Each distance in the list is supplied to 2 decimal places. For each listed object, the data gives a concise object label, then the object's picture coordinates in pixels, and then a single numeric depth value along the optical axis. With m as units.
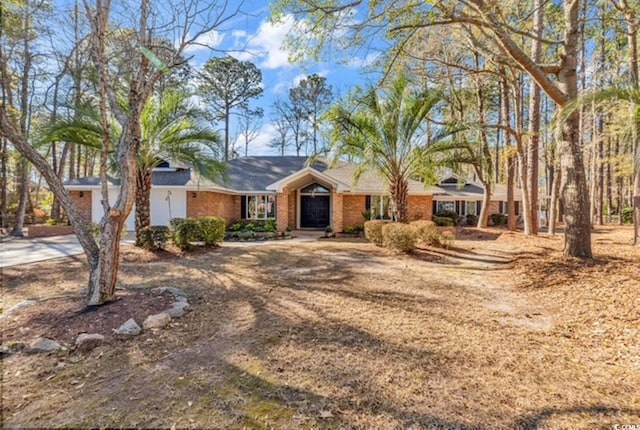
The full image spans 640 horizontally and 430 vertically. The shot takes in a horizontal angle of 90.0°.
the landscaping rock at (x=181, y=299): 5.66
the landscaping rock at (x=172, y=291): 5.99
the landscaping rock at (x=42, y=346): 3.81
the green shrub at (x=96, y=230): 8.30
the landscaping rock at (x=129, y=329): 4.30
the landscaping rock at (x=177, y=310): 5.01
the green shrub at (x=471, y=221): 22.41
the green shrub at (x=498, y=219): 22.30
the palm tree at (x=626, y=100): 5.60
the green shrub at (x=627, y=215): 24.72
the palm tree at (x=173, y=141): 10.62
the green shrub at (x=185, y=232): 10.77
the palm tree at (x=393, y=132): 11.28
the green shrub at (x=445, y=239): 11.76
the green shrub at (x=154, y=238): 10.66
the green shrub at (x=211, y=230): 11.45
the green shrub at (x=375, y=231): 12.17
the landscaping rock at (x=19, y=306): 4.98
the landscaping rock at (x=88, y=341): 3.87
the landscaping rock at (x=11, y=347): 3.80
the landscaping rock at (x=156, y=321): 4.57
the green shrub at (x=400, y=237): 10.37
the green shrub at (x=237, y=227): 17.44
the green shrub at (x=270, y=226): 17.19
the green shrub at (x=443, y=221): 19.33
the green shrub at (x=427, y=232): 11.55
